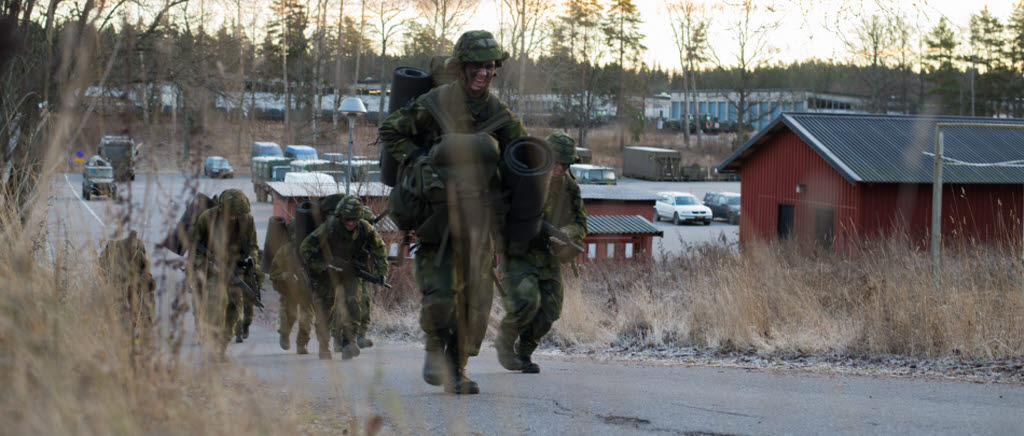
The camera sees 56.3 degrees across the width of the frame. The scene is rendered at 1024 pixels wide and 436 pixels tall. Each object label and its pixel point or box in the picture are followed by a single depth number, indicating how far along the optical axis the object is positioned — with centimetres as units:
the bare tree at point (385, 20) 3475
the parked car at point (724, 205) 4375
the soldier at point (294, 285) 943
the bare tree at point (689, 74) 5048
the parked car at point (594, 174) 4800
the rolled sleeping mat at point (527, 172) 504
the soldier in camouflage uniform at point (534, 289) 626
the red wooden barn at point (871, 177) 2578
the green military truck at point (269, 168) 4328
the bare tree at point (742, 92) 6219
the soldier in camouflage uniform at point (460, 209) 509
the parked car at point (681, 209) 4191
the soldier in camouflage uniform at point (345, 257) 881
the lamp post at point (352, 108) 1633
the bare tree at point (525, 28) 3731
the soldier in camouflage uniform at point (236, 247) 830
